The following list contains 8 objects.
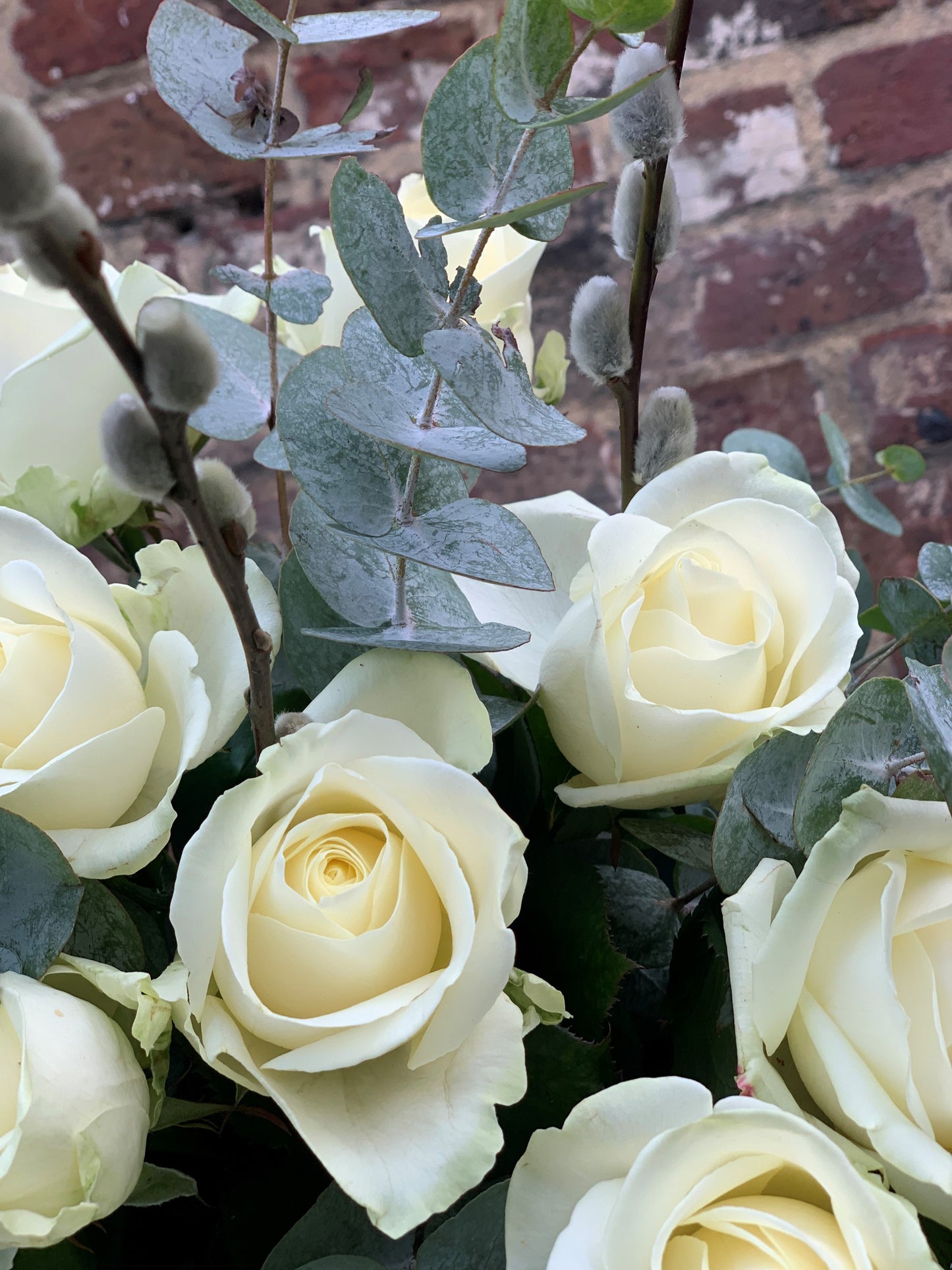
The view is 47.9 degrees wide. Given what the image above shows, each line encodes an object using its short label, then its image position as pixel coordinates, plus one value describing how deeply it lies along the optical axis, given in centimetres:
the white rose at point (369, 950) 23
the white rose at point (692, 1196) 21
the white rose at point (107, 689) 27
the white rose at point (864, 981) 23
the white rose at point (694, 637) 29
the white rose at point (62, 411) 35
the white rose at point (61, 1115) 23
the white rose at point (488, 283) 42
